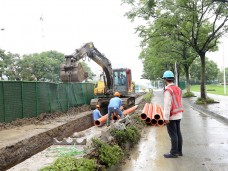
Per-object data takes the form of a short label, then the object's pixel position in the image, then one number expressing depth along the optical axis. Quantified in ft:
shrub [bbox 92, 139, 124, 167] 18.69
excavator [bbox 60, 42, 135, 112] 48.65
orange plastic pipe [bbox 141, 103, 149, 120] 40.75
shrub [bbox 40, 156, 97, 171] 14.21
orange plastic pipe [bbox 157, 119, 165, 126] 40.42
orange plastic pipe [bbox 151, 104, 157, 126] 40.55
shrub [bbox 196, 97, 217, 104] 71.67
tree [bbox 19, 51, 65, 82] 177.78
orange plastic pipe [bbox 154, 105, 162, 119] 40.38
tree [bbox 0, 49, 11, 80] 159.51
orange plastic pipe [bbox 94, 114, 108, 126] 43.92
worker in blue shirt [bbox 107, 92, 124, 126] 41.29
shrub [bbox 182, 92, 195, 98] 106.42
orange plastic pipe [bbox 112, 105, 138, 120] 55.42
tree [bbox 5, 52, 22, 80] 164.96
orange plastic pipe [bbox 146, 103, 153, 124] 40.61
